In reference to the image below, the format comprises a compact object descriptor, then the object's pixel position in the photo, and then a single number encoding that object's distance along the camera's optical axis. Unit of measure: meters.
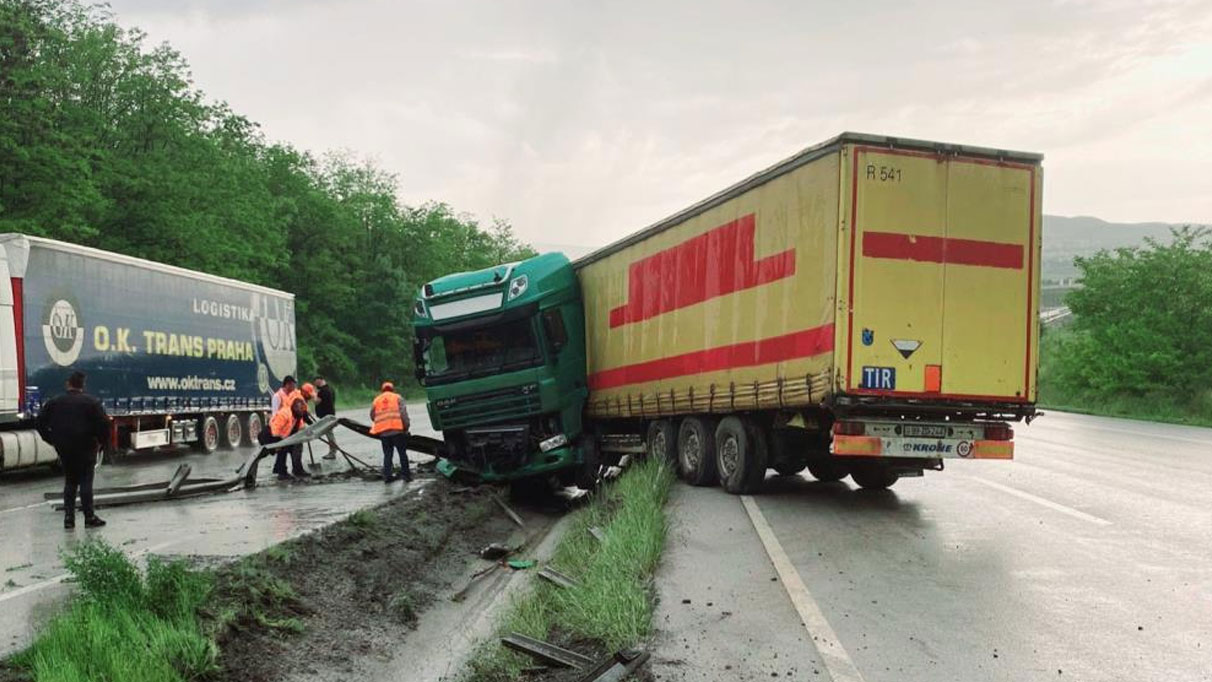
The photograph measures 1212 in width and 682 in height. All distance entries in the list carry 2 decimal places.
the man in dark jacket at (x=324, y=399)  18.34
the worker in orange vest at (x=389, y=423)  14.66
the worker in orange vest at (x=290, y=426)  15.42
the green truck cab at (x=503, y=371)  13.80
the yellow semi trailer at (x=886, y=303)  9.34
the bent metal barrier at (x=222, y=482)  12.41
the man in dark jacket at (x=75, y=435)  10.25
